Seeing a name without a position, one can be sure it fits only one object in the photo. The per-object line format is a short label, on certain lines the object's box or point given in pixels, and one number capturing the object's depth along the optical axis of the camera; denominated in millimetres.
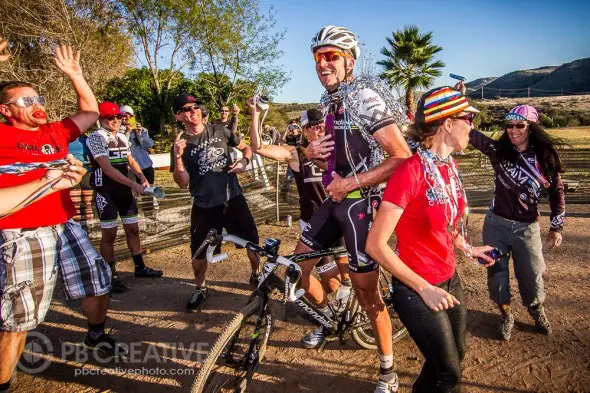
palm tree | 23406
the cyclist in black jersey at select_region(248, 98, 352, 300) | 3807
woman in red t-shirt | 2051
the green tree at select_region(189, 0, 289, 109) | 23594
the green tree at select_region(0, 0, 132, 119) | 15492
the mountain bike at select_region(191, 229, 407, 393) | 2607
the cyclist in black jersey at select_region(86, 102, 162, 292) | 4883
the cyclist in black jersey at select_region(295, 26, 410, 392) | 2547
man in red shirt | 2717
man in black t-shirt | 4574
